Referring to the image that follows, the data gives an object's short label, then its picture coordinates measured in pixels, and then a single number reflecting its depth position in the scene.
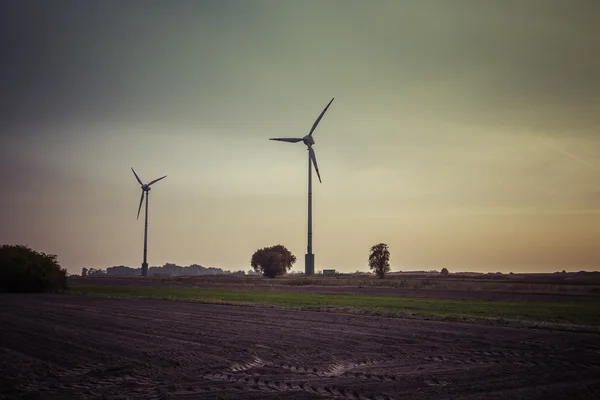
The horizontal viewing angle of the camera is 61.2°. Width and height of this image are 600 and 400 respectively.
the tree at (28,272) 61.44
